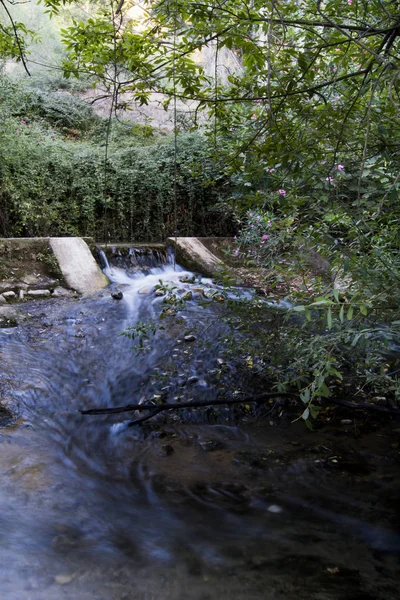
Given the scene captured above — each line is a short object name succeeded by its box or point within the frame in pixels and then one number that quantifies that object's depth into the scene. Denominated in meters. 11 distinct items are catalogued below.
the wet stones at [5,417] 3.45
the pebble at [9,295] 6.18
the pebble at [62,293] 6.54
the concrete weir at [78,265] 6.88
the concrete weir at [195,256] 7.76
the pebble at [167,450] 3.22
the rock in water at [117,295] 6.30
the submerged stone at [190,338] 4.70
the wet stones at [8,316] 5.35
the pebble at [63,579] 1.85
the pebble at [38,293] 6.44
